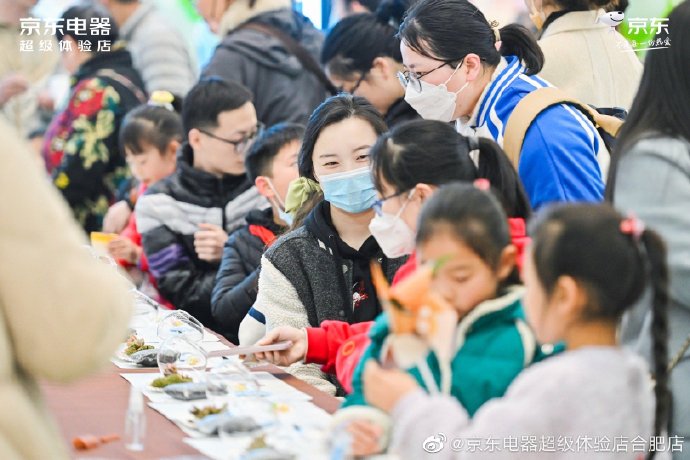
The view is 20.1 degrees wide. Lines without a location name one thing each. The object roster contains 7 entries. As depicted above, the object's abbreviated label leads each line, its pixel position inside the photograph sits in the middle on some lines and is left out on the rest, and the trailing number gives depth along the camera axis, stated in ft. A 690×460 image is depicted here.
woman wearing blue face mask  15.96
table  11.41
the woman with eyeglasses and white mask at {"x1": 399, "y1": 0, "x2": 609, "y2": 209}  16.44
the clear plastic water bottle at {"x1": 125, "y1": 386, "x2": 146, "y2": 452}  11.56
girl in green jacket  10.26
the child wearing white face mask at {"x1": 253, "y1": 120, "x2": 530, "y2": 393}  12.67
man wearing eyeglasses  23.25
